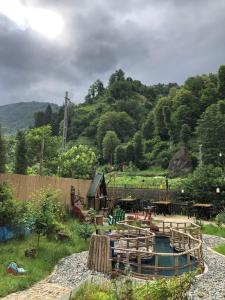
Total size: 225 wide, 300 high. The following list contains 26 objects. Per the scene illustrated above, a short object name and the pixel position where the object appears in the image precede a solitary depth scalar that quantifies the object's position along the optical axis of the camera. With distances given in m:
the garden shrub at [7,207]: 7.99
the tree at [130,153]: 46.56
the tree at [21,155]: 21.07
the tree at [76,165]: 20.81
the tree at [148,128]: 56.16
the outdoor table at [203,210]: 16.16
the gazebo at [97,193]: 15.81
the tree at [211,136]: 33.38
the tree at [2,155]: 18.67
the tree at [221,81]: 47.36
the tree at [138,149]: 46.08
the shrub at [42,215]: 8.08
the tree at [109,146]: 50.74
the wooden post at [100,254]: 7.23
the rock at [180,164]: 35.06
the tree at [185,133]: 44.96
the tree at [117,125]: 58.48
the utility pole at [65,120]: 16.97
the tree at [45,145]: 26.21
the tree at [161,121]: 53.29
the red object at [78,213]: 12.57
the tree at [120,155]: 47.24
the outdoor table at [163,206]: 17.43
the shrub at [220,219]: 13.72
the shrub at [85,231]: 9.73
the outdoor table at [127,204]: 18.18
